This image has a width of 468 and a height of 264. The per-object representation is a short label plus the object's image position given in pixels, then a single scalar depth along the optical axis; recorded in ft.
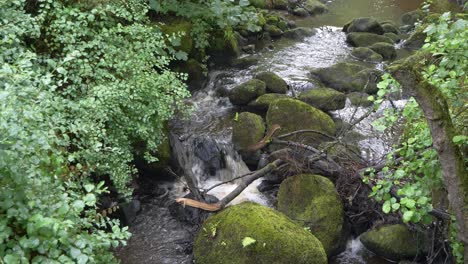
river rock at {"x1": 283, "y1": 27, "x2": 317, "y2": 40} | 46.91
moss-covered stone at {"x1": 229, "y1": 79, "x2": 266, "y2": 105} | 29.71
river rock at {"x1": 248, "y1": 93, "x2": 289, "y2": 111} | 28.55
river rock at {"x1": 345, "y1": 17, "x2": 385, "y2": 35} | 48.16
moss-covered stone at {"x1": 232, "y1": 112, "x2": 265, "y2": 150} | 24.68
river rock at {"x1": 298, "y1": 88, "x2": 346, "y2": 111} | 29.25
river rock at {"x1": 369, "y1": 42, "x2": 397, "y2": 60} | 41.88
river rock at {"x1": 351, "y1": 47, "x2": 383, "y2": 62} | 40.68
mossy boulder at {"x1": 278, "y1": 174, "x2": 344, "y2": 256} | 18.48
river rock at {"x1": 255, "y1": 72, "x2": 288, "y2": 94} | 31.24
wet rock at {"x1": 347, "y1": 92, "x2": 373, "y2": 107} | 31.14
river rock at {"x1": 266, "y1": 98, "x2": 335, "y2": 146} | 24.90
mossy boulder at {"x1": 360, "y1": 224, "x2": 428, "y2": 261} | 17.56
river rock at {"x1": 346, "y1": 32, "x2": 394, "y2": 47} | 44.96
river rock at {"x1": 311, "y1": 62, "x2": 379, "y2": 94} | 33.22
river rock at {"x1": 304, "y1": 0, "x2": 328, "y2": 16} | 60.05
